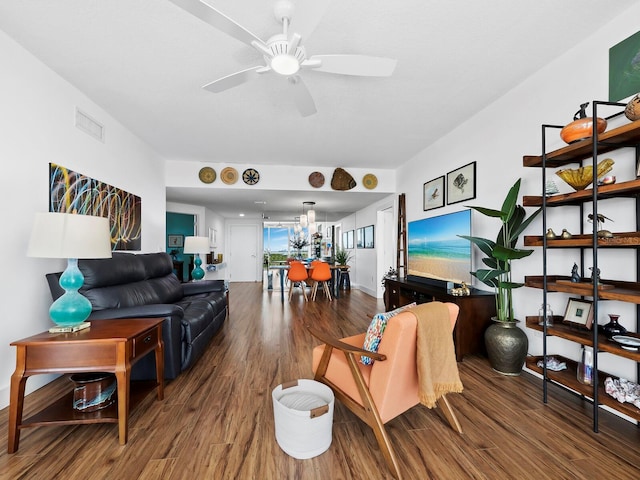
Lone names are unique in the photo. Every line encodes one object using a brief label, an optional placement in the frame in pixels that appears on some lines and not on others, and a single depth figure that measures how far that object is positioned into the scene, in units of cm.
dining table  629
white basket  149
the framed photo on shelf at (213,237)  801
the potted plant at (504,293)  240
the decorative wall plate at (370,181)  547
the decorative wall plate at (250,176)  516
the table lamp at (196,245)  477
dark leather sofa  229
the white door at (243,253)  935
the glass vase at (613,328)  179
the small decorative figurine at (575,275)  198
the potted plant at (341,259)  733
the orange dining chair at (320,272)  590
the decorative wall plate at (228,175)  507
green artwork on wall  178
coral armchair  140
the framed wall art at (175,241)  700
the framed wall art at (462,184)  330
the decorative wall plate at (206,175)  501
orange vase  178
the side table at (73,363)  154
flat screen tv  331
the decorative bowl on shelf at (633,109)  155
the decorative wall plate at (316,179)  530
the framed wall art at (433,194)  395
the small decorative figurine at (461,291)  281
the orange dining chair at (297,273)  592
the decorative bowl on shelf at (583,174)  180
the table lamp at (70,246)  164
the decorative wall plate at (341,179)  532
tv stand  278
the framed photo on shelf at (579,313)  195
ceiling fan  147
